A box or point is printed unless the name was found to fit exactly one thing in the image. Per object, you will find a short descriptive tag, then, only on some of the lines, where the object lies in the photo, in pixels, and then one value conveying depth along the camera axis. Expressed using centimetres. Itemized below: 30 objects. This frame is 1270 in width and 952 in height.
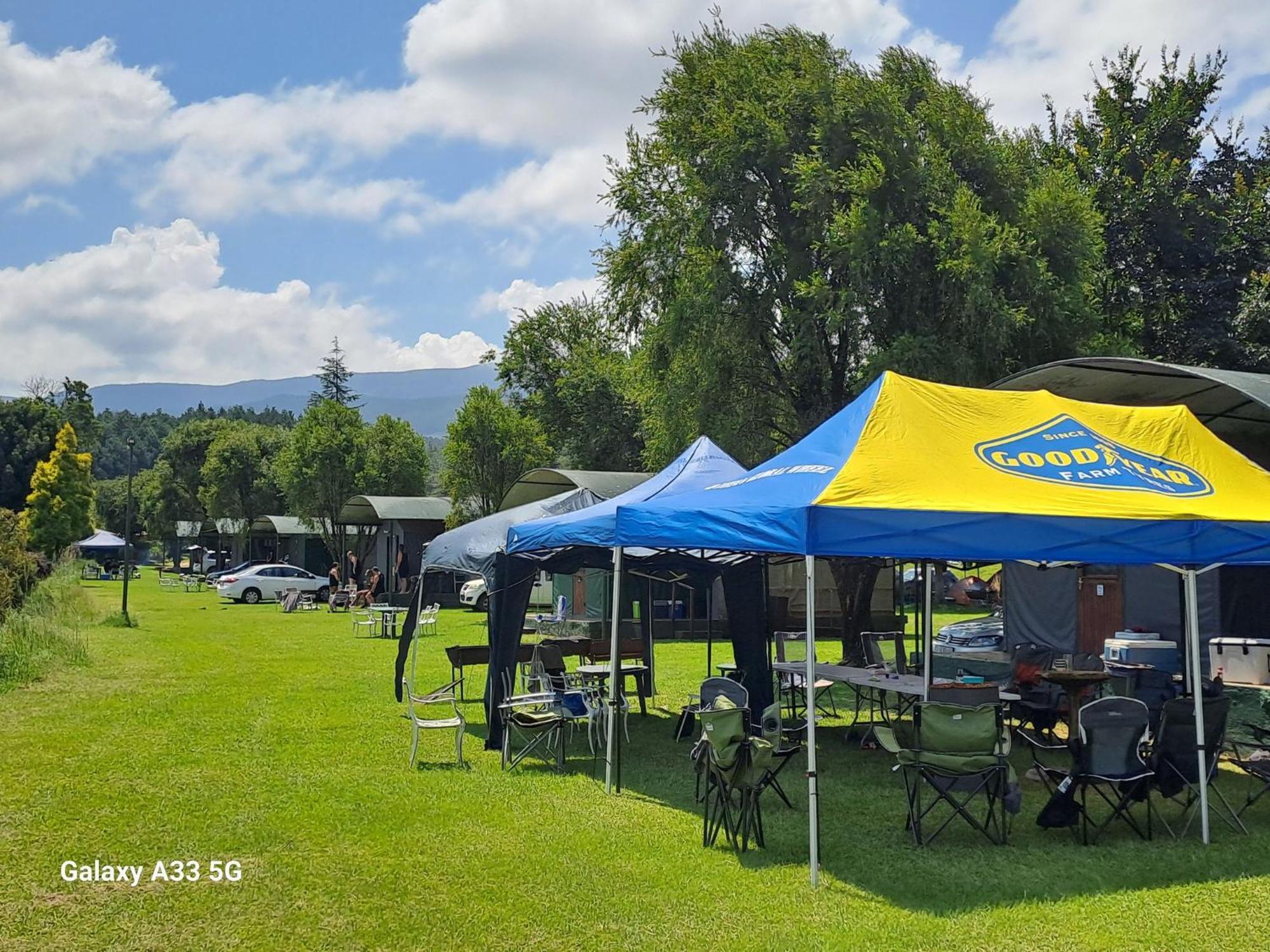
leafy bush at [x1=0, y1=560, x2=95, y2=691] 1400
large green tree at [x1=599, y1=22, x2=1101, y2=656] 1709
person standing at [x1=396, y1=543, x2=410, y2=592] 3328
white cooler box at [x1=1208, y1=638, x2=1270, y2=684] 1238
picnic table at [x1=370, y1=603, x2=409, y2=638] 2249
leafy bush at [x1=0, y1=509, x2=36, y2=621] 1627
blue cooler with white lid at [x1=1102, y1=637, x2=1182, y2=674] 1314
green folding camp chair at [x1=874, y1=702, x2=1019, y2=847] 706
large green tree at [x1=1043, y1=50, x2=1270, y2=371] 2339
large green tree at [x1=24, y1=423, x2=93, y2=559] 3525
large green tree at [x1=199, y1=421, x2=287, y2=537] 5084
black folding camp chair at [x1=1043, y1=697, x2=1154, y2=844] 721
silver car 1745
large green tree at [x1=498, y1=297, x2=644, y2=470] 3831
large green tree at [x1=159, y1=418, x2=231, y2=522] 5791
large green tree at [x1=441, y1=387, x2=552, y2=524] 3300
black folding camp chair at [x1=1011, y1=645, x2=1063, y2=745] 1012
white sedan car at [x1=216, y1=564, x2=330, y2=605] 3366
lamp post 2241
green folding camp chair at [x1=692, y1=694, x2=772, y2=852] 694
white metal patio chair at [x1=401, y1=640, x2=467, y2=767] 938
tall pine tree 8482
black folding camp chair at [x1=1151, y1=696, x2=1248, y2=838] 752
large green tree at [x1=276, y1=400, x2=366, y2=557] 3866
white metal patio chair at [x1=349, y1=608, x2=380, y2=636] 2350
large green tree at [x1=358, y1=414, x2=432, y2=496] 4022
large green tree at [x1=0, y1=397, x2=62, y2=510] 4584
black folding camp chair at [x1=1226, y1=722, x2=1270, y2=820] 762
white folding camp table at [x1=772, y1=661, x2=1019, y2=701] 958
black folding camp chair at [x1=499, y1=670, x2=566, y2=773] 965
